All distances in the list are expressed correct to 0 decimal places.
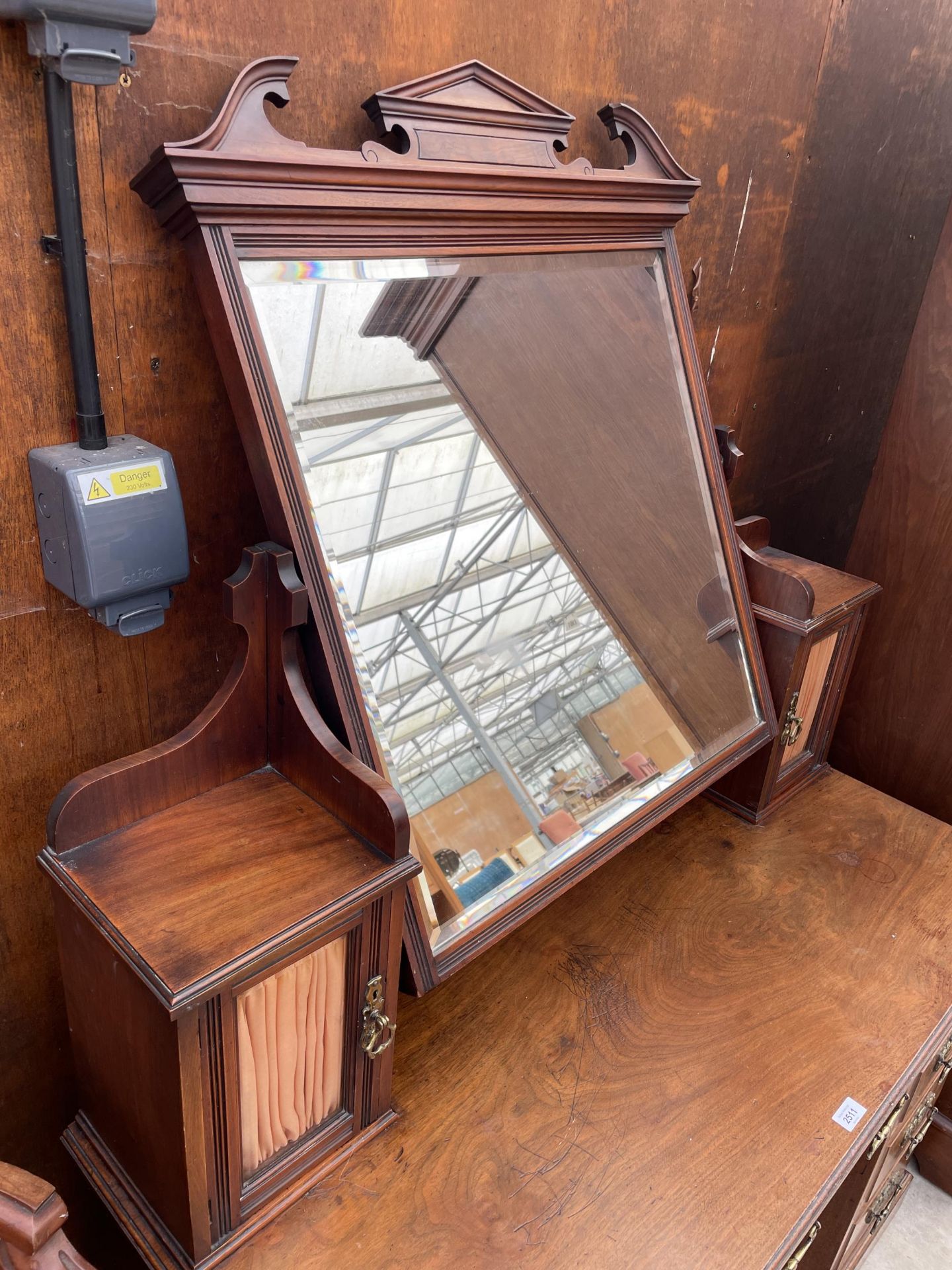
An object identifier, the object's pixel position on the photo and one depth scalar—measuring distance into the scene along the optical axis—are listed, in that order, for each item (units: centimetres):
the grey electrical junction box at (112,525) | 93
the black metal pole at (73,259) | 85
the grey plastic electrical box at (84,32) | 78
